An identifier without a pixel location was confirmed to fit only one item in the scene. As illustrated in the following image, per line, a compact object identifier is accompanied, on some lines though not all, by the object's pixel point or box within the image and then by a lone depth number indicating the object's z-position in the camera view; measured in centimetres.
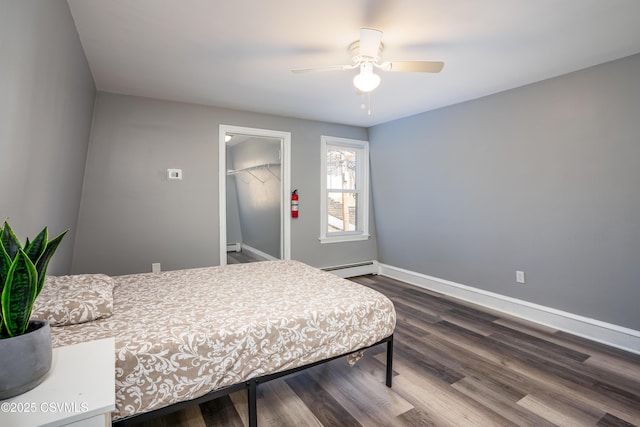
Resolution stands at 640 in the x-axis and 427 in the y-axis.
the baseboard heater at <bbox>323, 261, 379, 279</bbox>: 473
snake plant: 85
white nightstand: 76
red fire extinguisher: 434
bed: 133
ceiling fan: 203
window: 477
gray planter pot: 79
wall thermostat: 358
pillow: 147
